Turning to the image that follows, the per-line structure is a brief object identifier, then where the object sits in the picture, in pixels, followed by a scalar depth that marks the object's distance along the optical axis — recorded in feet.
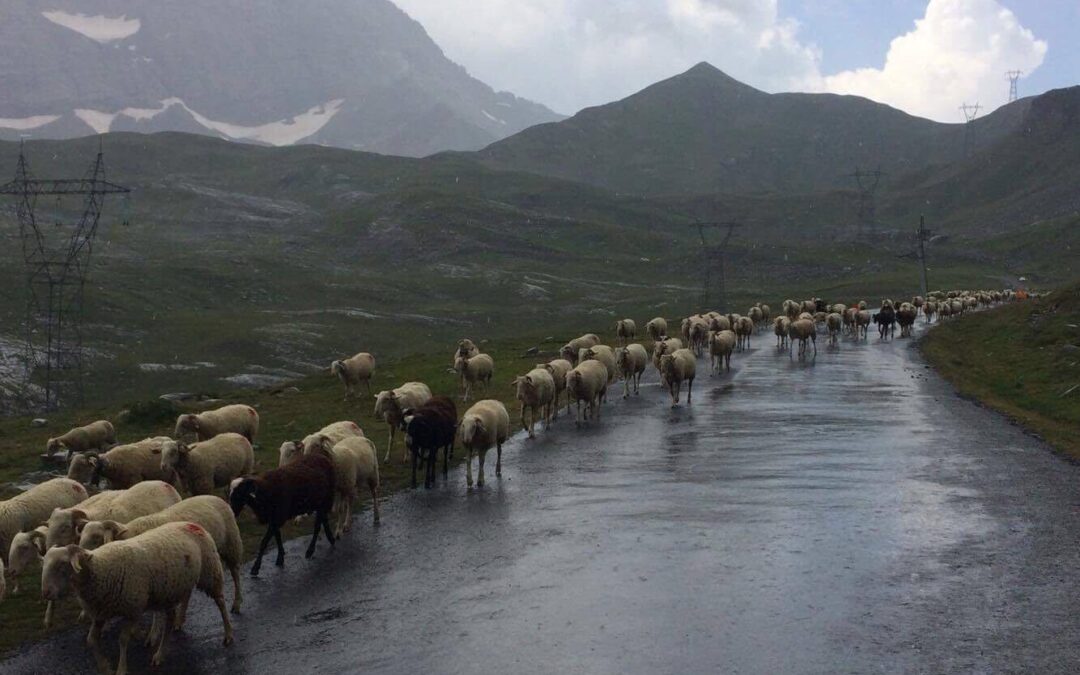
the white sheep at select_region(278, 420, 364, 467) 68.57
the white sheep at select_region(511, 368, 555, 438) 104.37
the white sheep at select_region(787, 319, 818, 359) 186.91
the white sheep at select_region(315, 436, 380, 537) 68.39
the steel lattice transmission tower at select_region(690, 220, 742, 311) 407.93
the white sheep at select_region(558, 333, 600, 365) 150.92
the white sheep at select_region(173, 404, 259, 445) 90.48
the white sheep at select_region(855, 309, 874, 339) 235.20
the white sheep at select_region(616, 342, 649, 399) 135.54
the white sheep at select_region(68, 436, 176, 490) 73.56
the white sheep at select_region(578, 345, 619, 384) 128.36
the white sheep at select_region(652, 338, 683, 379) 146.28
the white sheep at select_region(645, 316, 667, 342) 205.14
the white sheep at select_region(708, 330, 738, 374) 161.89
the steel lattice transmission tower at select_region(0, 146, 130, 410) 199.11
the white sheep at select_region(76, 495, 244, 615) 51.44
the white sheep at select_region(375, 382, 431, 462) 94.94
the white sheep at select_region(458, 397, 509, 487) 83.05
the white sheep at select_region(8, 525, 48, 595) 53.52
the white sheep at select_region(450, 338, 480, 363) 157.99
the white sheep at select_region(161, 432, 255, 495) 70.38
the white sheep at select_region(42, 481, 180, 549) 52.90
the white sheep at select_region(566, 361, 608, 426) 111.75
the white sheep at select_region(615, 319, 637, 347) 199.93
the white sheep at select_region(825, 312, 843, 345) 217.77
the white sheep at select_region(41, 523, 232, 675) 44.65
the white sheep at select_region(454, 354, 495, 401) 134.51
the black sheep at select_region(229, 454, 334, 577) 59.41
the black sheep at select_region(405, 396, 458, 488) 81.97
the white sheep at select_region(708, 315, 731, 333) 205.98
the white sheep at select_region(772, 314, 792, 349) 204.74
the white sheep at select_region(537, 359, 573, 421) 118.93
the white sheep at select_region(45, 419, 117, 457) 98.27
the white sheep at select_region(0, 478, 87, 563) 61.52
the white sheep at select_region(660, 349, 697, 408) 126.11
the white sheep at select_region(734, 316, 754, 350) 212.23
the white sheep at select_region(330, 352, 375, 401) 143.02
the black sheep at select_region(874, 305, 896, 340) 227.40
